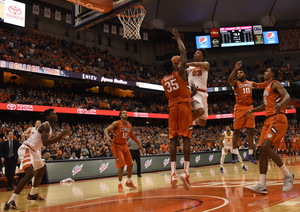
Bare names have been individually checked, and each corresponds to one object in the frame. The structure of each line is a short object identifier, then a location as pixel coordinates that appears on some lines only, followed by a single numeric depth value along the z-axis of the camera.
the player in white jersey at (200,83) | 5.65
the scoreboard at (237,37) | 36.62
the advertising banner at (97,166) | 10.84
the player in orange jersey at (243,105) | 7.28
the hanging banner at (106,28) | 31.77
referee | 11.02
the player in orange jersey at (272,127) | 4.65
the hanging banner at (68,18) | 29.88
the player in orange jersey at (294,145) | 20.92
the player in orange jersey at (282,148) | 20.23
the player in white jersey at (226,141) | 11.81
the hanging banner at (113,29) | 32.49
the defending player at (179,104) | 5.04
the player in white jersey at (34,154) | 5.17
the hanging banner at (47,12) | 27.88
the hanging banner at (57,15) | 29.00
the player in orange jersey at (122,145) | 7.29
